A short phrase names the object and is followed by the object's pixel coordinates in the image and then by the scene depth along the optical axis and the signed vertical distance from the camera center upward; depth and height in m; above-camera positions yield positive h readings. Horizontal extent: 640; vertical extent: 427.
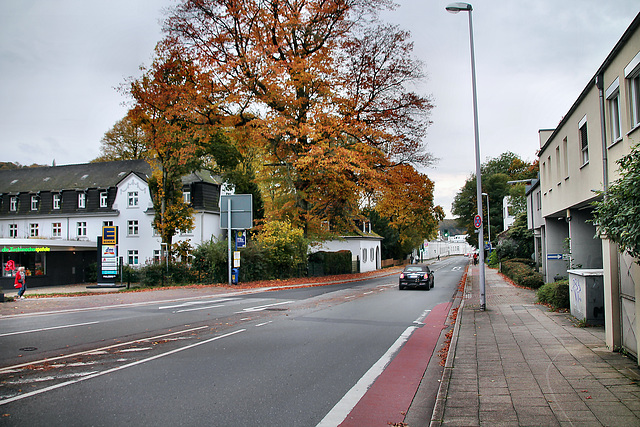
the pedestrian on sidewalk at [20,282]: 21.03 -1.73
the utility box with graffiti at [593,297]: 11.21 -1.54
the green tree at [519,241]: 40.12 -0.64
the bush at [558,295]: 14.37 -1.93
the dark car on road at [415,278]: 25.78 -2.32
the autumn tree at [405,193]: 29.39 +2.71
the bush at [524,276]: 23.98 -2.33
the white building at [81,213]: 41.38 +2.82
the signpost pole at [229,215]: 26.98 +1.39
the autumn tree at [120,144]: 55.69 +11.66
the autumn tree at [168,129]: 27.31 +6.67
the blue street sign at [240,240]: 26.70 -0.05
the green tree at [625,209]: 5.53 +0.28
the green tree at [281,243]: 30.06 -0.31
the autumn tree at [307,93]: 26.84 +8.81
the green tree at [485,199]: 75.94 +5.81
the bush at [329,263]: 37.65 -2.16
